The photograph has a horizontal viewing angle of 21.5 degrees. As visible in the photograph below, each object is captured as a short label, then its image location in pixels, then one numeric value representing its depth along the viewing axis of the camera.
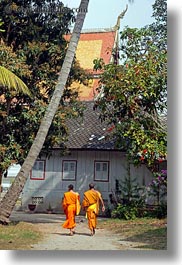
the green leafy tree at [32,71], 13.73
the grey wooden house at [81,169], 18.89
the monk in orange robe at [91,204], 12.26
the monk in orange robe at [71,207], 12.29
